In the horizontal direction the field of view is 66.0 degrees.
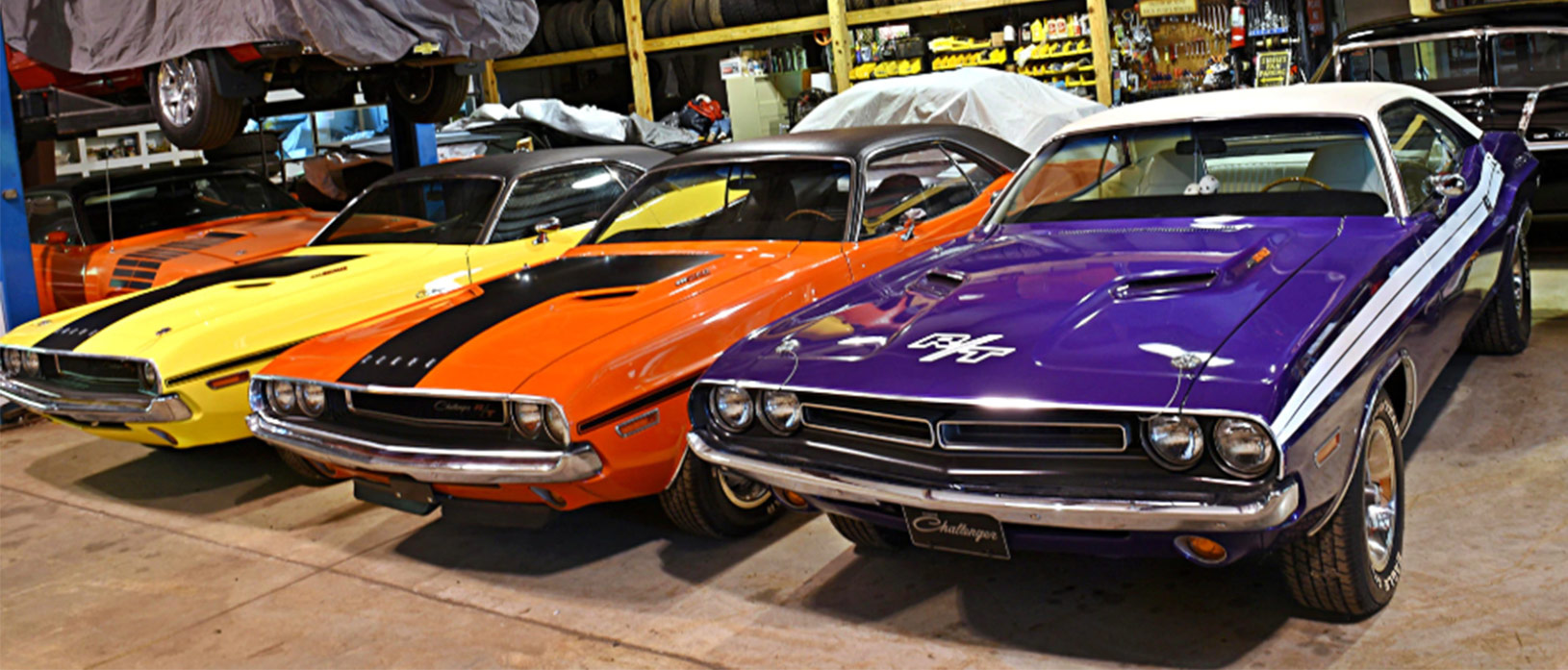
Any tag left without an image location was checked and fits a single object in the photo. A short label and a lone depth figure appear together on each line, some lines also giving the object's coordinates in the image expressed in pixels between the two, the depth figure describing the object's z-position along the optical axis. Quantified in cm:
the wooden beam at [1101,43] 1139
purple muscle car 260
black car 642
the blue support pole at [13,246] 720
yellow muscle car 509
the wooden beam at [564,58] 1502
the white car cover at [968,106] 910
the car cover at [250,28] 663
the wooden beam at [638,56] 1455
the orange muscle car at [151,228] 713
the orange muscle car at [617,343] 369
